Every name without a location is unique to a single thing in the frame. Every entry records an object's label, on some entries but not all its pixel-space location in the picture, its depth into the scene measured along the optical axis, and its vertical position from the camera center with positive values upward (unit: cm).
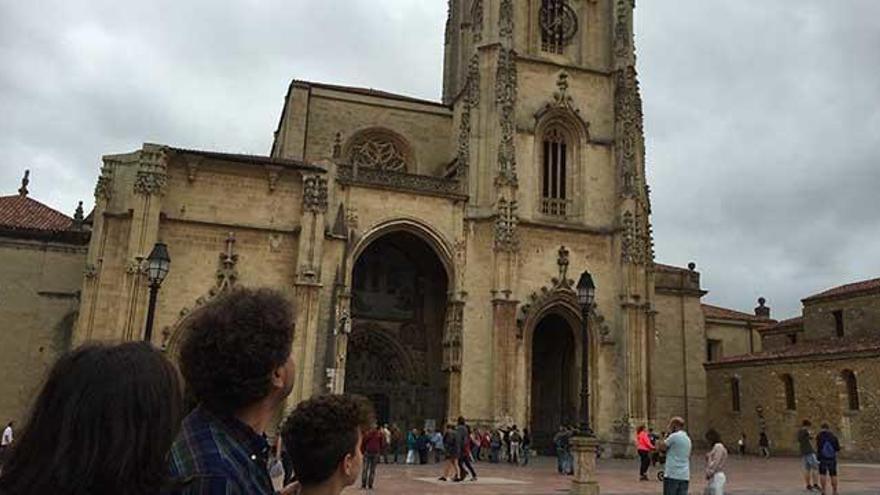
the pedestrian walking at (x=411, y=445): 2502 -110
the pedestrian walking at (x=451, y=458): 1772 -105
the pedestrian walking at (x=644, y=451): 1905 -74
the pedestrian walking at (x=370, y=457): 1552 -97
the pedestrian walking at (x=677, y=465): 888 -48
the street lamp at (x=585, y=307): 1529 +234
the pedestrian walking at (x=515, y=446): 2511 -98
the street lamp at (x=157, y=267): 1419 +247
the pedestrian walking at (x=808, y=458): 1630 -62
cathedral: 2631 +662
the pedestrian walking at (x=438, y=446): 2689 -119
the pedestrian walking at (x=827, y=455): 1422 -48
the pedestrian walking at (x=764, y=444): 3354 -75
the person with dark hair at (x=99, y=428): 167 -7
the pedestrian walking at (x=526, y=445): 2548 -95
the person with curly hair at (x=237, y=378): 204 +7
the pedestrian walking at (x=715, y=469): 844 -51
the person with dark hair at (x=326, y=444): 277 -13
